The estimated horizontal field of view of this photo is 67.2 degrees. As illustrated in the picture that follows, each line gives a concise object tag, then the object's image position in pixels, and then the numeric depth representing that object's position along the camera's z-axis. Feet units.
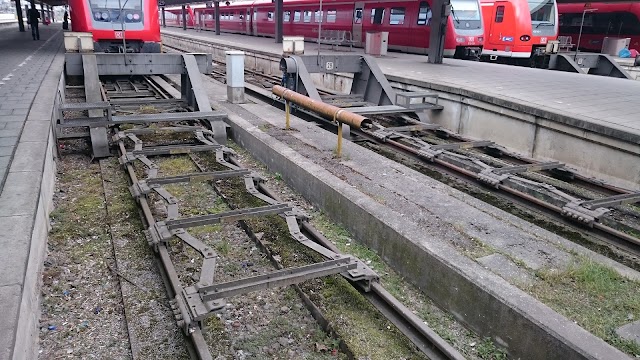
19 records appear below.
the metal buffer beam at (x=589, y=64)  49.21
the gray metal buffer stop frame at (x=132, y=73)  22.79
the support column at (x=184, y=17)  134.00
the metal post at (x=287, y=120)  25.40
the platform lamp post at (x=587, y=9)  62.43
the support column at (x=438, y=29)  48.70
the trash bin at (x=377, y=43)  58.80
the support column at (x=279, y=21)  75.31
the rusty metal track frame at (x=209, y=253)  10.23
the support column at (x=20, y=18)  91.44
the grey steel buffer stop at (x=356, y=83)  30.78
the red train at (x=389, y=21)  56.03
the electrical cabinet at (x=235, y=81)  32.27
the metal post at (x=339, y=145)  20.10
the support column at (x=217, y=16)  105.57
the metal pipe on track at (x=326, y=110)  18.37
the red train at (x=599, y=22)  59.62
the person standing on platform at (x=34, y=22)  70.03
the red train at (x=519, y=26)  55.57
